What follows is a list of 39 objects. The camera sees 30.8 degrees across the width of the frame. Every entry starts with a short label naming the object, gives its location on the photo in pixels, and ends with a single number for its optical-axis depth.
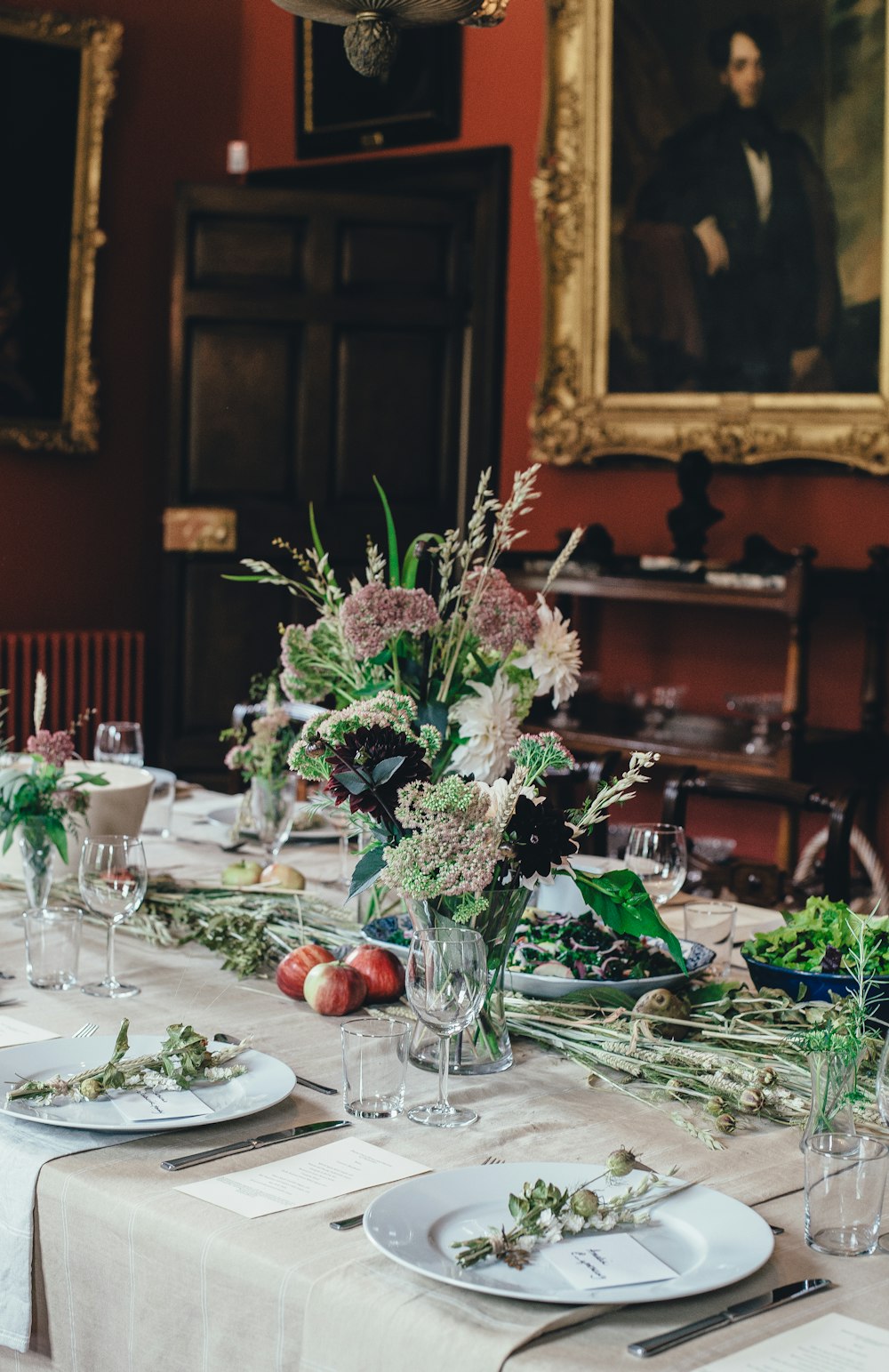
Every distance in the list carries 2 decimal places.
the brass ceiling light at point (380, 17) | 2.36
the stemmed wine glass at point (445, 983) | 1.47
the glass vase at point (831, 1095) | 1.21
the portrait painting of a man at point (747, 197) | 4.24
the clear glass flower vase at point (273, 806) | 2.66
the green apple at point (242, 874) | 2.34
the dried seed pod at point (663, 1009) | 1.67
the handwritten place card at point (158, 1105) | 1.42
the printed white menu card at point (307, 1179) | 1.27
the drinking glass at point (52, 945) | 1.88
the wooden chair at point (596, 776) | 3.10
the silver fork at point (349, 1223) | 1.22
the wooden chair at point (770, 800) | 2.68
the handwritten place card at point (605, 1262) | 1.12
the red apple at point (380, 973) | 1.83
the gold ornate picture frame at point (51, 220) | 5.17
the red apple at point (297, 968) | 1.84
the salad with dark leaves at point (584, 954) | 1.82
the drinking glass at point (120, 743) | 2.84
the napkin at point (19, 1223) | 1.33
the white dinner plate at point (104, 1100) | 1.39
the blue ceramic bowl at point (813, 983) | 1.76
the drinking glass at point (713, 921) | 2.07
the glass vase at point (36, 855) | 2.11
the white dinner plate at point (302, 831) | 2.85
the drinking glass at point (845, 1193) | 1.21
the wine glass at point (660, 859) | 2.13
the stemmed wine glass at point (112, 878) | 1.85
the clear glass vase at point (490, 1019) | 1.63
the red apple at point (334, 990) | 1.79
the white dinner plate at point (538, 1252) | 1.10
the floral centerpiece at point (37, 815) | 2.11
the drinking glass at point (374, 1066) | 1.48
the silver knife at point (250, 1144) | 1.34
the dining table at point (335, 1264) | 1.08
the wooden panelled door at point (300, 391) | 5.08
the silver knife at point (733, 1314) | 1.05
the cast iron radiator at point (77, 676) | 5.24
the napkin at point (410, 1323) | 1.06
